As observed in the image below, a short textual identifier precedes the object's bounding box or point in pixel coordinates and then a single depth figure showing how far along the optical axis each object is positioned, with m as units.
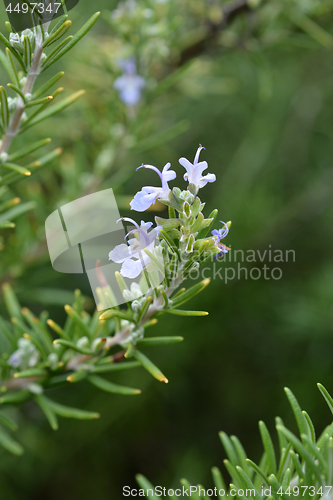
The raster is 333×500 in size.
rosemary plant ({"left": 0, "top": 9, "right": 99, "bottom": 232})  0.50
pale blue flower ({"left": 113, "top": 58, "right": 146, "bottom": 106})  0.61
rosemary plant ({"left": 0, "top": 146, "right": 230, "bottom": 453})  0.49
